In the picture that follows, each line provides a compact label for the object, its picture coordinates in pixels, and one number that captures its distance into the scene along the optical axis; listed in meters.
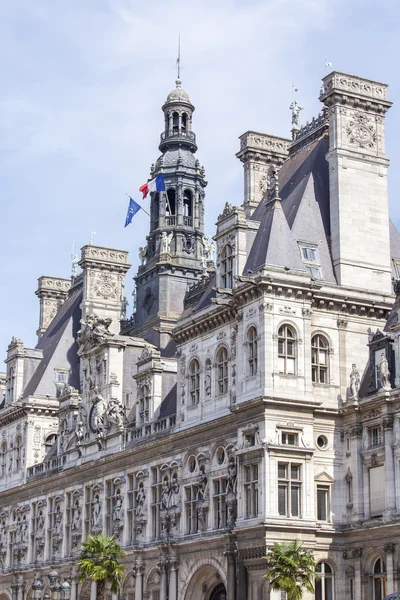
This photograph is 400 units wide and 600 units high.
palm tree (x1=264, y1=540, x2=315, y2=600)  44.84
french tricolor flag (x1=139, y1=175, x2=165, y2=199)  70.66
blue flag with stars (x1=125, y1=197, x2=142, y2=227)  74.81
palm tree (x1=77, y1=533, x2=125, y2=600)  55.97
